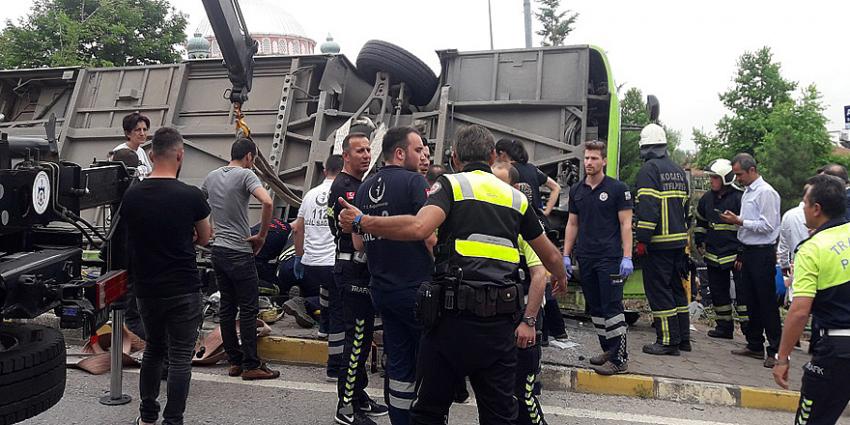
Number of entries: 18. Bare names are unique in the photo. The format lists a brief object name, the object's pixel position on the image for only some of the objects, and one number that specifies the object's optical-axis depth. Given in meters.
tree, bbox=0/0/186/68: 22.59
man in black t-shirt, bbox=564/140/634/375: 4.93
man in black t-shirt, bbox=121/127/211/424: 3.57
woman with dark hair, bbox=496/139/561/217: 4.86
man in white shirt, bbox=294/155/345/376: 5.13
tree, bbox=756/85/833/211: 29.92
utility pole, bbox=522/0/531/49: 16.47
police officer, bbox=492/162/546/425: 3.49
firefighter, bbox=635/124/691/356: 5.56
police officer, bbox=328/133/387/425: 3.96
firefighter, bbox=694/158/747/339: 6.25
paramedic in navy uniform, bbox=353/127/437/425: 3.49
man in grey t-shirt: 4.75
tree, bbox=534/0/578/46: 39.62
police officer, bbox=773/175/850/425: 2.95
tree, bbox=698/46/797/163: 35.47
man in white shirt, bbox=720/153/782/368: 5.59
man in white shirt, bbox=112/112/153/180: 5.57
